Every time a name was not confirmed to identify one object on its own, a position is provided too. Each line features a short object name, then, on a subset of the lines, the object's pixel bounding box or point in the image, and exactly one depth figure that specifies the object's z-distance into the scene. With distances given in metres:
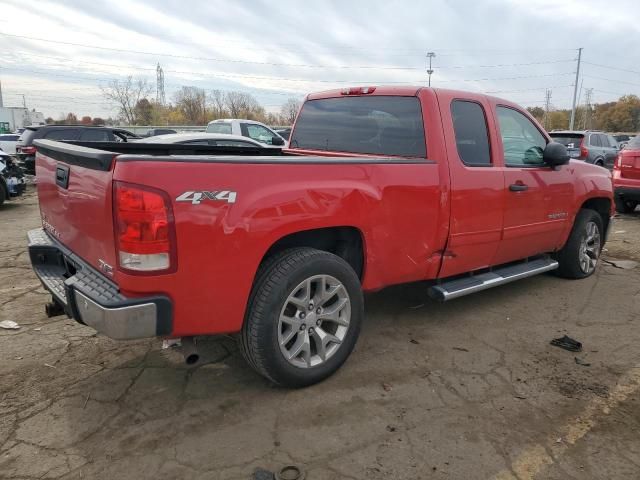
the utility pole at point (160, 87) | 72.56
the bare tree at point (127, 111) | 69.00
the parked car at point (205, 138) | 8.65
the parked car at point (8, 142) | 20.45
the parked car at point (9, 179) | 10.52
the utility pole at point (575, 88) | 60.26
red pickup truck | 2.46
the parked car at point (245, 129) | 14.07
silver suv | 15.39
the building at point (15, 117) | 49.62
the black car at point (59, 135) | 13.24
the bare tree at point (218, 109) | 69.81
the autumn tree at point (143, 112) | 69.06
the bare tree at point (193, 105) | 69.88
